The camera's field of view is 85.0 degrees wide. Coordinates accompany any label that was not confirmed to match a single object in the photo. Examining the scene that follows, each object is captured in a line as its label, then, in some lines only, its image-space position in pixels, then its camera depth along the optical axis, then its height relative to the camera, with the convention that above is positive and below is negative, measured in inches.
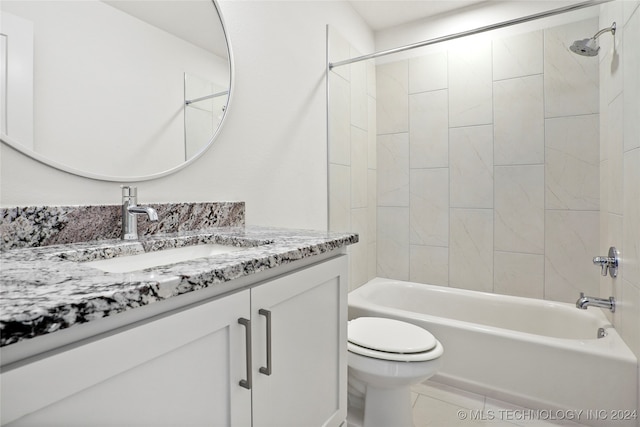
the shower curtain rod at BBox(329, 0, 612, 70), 62.4 +36.1
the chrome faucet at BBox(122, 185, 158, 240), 38.5 -0.5
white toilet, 54.4 -25.2
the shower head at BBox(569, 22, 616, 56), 67.9 +32.9
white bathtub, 59.3 -28.1
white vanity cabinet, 16.8 -10.3
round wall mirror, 32.8 +14.3
